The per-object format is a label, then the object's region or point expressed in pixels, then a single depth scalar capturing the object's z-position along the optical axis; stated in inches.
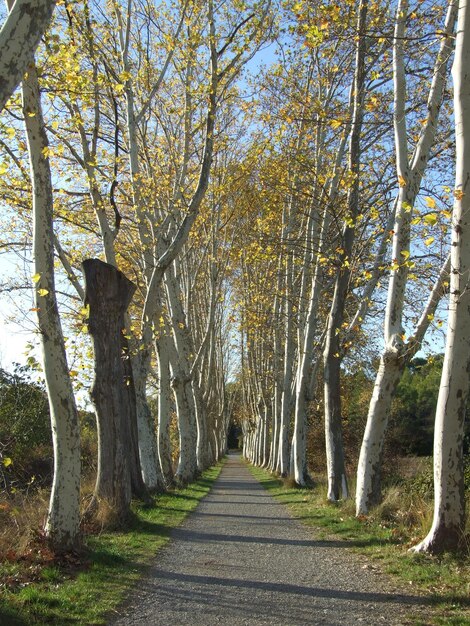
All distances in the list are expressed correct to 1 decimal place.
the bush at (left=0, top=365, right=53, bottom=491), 432.8
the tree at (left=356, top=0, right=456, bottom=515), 334.0
